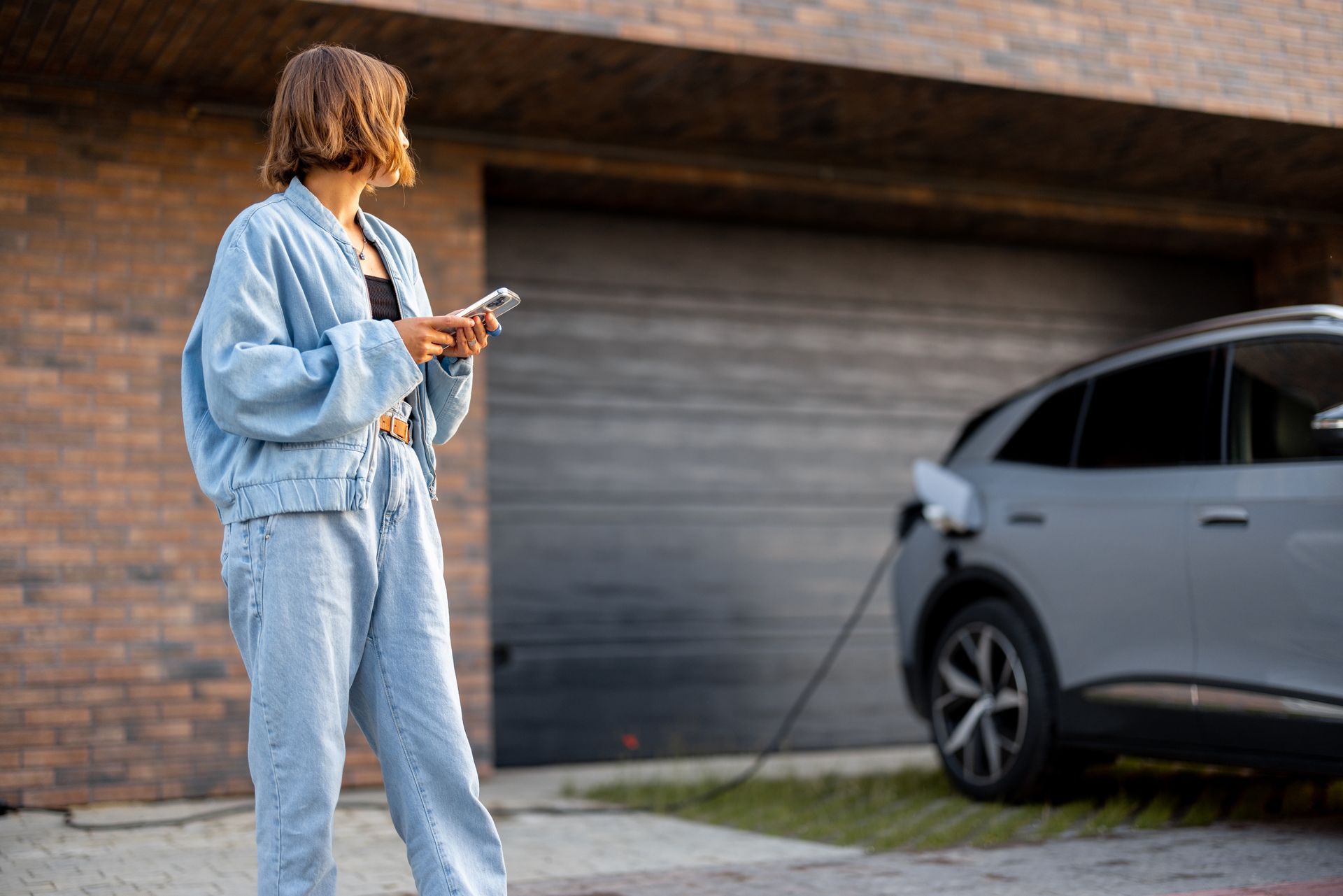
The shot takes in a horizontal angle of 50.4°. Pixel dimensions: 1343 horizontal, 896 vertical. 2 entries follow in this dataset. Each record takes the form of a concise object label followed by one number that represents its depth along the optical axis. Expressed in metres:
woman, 2.58
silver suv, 4.68
